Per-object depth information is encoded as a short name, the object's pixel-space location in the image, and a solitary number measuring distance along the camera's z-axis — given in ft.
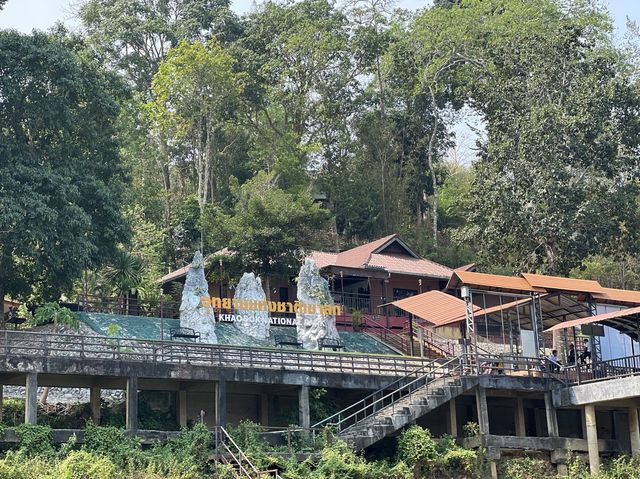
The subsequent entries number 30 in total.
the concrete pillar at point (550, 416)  139.74
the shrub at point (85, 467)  109.70
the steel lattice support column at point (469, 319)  139.74
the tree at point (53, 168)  149.89
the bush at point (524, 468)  133.39
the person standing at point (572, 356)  144.97
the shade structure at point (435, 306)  151.12
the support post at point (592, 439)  134.51
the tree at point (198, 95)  217.77
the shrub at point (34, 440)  115.14
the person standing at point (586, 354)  144.25
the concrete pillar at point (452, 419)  137.90
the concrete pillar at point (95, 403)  130.82
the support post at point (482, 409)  135.44
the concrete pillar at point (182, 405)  135.95
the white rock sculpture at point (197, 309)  156.87
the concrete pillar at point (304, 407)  132.57
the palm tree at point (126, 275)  169.89
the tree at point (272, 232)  182.70
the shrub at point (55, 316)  146.82
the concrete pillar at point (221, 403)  127.85
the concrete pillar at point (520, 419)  143.13
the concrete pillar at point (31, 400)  118.62
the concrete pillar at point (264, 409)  141.49
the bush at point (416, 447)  128.36
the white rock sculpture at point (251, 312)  166.09
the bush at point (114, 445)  116.98
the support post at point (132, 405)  123.03
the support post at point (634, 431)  137.80
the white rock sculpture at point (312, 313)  165.17
